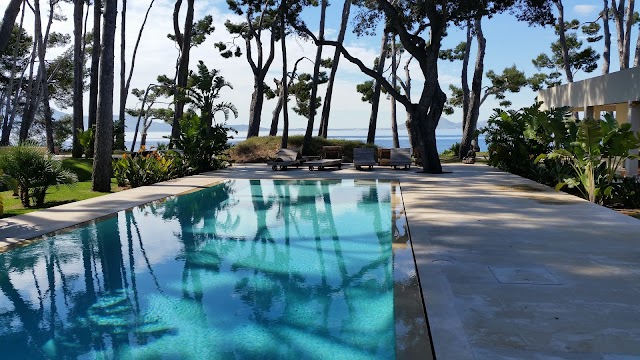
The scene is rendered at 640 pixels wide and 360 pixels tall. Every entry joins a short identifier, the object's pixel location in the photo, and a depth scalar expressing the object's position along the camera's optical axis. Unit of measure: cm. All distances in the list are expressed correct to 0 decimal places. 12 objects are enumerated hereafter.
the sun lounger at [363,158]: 1950
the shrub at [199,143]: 1852
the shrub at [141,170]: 1524
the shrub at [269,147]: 2473
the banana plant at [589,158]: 1101
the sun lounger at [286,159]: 1948
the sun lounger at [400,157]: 1977
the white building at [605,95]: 1633
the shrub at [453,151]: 3102
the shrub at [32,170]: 1091
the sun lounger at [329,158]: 1941
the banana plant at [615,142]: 1080
